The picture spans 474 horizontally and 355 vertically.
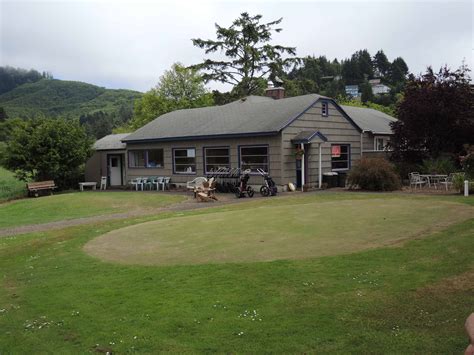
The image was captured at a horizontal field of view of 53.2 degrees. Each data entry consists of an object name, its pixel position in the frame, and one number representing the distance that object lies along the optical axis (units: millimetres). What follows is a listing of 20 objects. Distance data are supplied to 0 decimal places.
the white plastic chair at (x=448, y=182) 20859
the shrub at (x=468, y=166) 19612
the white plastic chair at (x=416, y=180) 21938
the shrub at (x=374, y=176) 21781
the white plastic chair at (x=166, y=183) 28953
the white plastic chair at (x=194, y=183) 25547
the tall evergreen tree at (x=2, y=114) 83844
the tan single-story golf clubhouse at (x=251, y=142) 24000
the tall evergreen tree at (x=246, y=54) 50125
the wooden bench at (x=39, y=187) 27592
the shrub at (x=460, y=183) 18922
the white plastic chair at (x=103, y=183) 32250
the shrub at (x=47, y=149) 28047
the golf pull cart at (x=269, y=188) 21812
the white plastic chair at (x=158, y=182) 29141
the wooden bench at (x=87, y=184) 31250
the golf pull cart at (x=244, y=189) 21812
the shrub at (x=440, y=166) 22766
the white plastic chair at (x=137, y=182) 30094
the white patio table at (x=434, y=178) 21719
